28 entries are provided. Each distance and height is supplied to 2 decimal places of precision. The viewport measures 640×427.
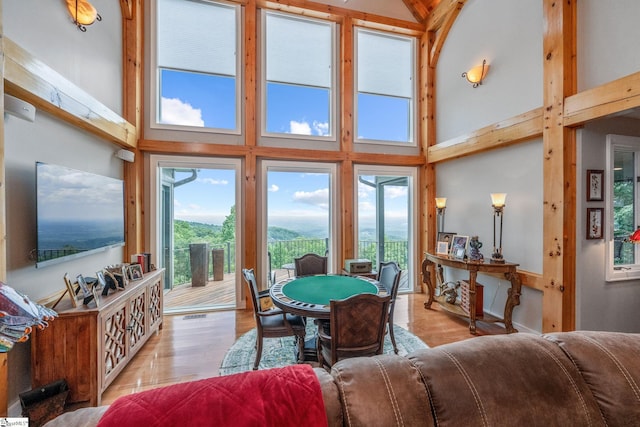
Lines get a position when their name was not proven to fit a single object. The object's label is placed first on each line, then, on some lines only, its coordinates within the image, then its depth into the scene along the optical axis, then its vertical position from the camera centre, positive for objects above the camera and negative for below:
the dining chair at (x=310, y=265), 3.54 -0.70
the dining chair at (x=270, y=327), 2.39 -1.04
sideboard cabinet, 1.89 -1.01
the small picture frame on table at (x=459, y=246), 3.68 -0.48
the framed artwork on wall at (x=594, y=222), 2.78 -0.11
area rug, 2.54 -1.46
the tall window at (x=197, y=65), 3.91 +2.24
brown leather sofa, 0.89 -0.64
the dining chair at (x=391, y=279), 2.56 -0.72
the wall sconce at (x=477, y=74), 3.81 +2.03
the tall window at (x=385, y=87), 4.70 +2.29
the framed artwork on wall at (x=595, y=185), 2.78 +0.29
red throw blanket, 0.76 -0.58
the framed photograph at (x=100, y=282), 2.30 -0.60
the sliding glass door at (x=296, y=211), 4.30 +0.03
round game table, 2.12 -0.75
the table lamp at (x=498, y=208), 3.37 +0.06
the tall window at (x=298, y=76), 4.28 +2.28
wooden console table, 3.21 -0.84
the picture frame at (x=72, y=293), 1.98 -0.60
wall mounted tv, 2.07 +0.01
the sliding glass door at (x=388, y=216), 4.74 -0.06
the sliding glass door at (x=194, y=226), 3.95 -0.20
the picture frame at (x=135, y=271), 2.82 -0.63
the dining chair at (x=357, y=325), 1.87 -0.82
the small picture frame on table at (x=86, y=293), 2.10 -0.64
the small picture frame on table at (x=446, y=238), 3.99 -0.40
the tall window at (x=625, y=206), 2.99 +0.07
